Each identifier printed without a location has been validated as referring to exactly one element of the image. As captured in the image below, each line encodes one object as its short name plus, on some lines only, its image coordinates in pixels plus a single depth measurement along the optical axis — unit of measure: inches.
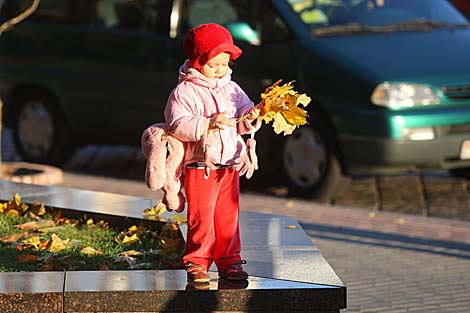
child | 434.6
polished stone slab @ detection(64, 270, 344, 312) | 428.1
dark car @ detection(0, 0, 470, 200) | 823.7
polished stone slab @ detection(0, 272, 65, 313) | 425.7
